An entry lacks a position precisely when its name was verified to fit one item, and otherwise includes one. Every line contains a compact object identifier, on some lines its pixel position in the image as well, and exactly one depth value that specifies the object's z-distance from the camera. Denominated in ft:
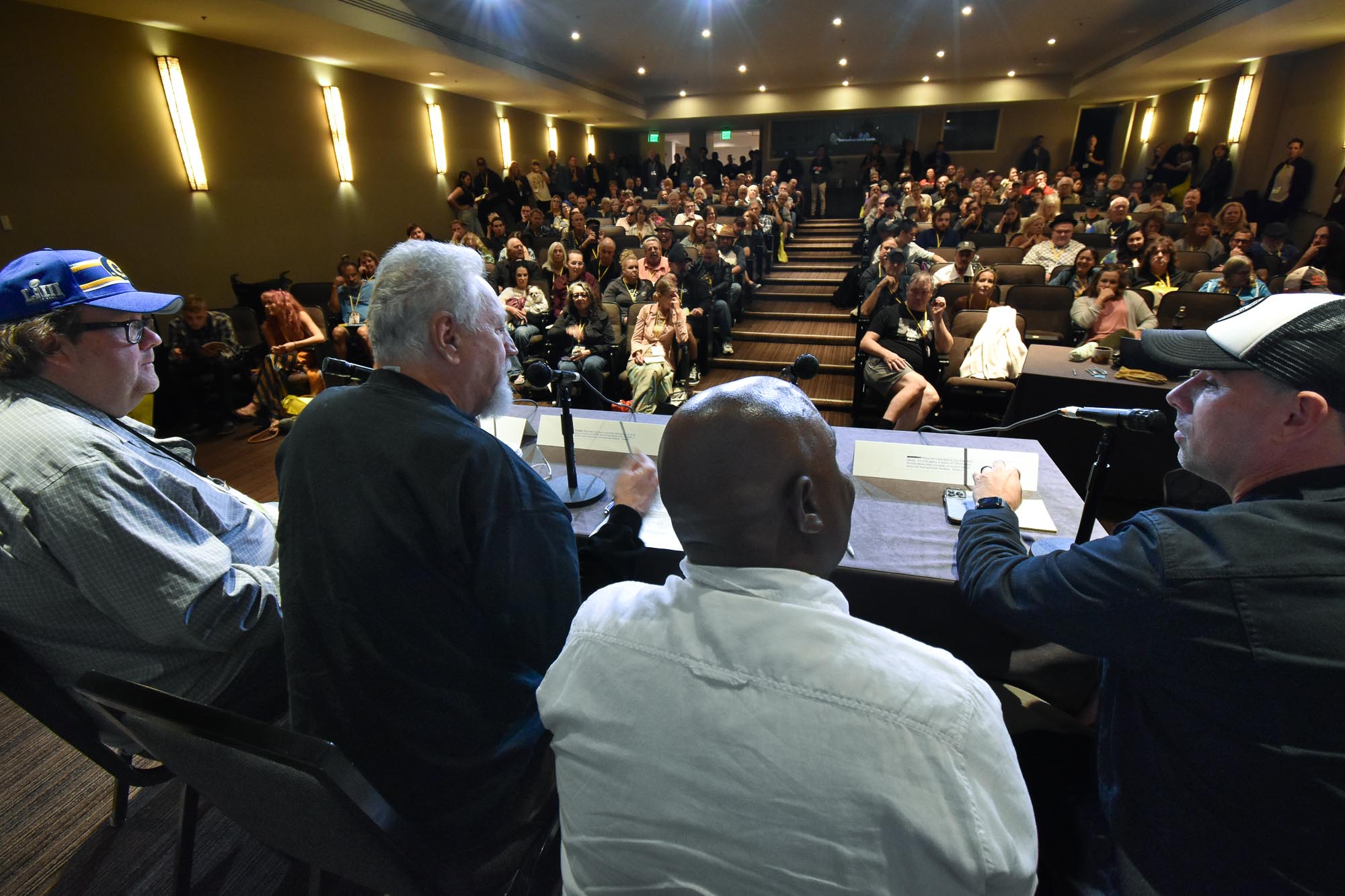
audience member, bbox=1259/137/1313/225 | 24.16
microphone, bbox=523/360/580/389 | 4.73
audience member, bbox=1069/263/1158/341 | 12.92
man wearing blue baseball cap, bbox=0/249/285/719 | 3.29
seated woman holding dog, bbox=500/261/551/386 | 15.25
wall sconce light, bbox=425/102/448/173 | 31.40
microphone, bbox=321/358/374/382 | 6.23
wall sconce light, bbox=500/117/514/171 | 37.65
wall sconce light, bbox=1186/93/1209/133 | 33.88
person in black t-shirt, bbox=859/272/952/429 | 11.48
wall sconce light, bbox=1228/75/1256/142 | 28.73
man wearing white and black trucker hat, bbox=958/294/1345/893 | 2.28
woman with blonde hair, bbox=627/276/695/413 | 13.02
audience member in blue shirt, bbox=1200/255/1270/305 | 12.57
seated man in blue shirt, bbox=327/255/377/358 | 16.65
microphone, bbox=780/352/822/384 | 4.63
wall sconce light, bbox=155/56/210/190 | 18.47
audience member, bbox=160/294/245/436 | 14.40
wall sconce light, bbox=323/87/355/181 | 25.00
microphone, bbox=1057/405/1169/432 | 3.81
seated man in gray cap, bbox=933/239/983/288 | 15.35
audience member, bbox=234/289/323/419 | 14.96
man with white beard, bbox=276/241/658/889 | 2.93
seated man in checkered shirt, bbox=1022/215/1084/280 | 17.66
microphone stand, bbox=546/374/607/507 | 5.25
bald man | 1.53
